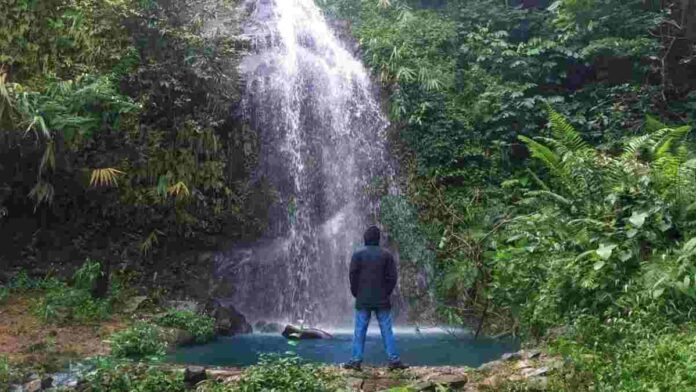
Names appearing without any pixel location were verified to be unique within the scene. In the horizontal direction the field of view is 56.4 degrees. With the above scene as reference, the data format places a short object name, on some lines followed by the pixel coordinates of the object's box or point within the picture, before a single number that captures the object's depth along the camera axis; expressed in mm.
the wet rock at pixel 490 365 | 6309
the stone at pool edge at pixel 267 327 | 11156
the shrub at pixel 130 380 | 5582
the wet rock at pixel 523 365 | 5994
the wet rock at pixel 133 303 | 10672
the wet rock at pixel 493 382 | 5539
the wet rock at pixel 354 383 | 5816
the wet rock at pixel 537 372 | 5578
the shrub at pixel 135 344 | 7984
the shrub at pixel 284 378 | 5340
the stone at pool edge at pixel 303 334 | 9883
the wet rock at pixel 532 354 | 6266
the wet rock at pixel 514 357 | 6418
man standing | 6676
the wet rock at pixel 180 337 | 9352
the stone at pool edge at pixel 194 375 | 5911
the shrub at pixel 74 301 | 9812
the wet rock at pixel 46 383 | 6234
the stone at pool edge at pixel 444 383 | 5570
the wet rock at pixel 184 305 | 10761
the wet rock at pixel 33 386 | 6104
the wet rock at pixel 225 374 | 5943
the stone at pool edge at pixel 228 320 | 10484
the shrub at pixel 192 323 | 9742
